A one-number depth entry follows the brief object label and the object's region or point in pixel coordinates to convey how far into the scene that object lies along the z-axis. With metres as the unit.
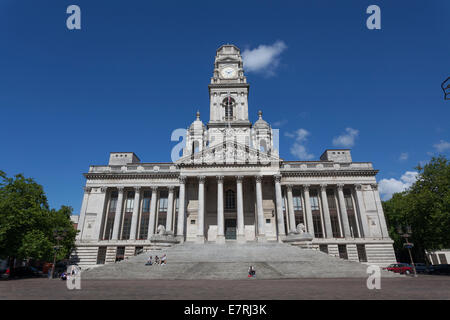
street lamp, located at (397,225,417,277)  24.09
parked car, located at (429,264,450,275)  28.63
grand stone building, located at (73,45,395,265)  36.91
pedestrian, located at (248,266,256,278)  19.77
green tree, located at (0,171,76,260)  26.03
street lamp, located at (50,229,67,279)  26.07
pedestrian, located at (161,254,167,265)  24.11
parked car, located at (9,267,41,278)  25.95
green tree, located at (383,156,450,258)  29.33
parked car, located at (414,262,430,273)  31.61
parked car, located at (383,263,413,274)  28.39
